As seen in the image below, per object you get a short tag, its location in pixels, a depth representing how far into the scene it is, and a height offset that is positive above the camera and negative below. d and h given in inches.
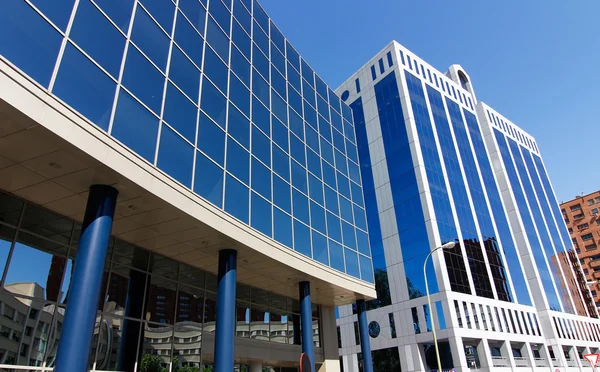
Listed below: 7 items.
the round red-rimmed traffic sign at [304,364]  358.9 +19.6
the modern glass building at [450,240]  1688.0 +619.2
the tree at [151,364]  568.7 +42.2
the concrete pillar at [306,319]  768.9 +121.1
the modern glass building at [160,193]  374.9 +215.5
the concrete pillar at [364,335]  912.4 +104.9
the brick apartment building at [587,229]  3991.1 +1331.7
